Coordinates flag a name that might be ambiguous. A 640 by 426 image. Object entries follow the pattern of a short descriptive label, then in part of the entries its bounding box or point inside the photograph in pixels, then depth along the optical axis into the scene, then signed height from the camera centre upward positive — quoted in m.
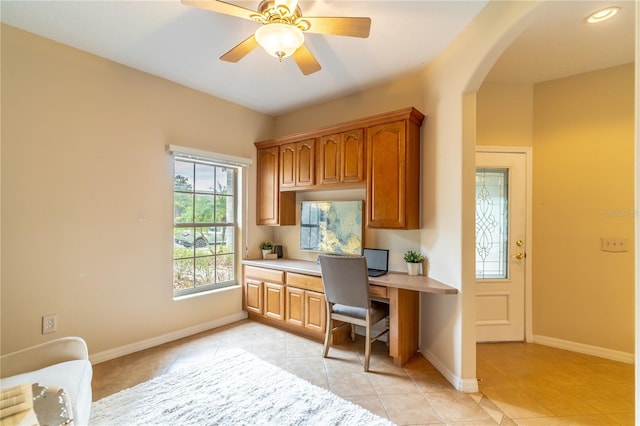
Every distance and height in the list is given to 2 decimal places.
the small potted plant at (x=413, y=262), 2.72 -0.47
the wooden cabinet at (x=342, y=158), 2.92 +0.60
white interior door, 2.99 -0.45
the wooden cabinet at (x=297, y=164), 3.31 +0.60
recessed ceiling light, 1.95 +1.42
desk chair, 2.41 -0.73
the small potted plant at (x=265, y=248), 3.77 -0.48
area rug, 1.78 -1.32
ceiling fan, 1.55 +1.12
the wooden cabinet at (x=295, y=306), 3.05 -1.03
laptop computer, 2.92 -0.49
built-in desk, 2.43 -0.83
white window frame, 3.05 +0.41
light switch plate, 2.60 -0.28
